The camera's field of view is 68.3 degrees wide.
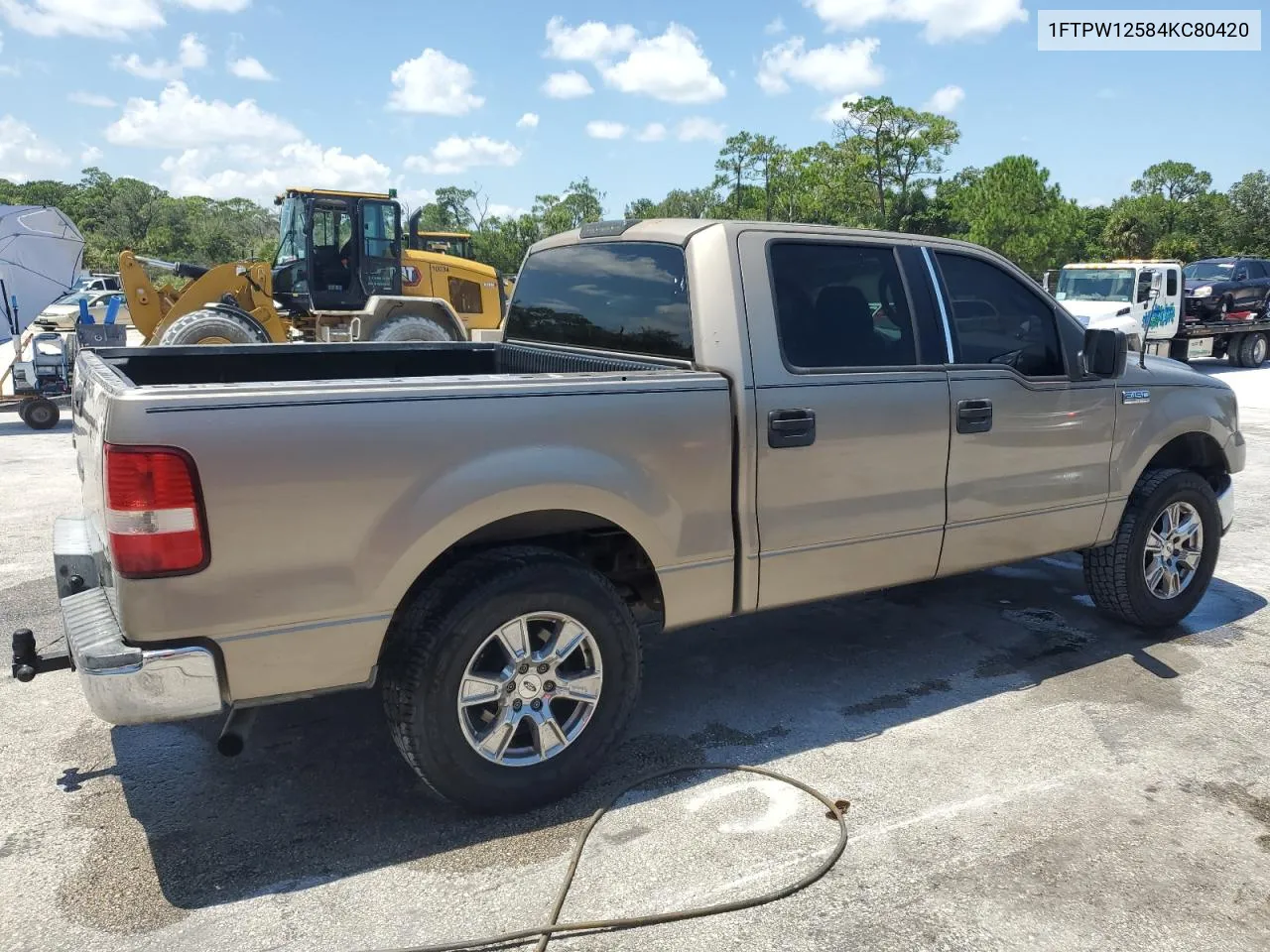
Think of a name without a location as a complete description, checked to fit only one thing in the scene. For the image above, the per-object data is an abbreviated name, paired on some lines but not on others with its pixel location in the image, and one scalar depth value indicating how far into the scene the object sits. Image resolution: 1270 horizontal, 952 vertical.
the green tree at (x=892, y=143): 52.22
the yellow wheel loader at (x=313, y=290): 12.08
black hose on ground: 2.53
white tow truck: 18.37
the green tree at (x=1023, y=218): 49.72
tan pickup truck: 2.60
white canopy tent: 13.02
